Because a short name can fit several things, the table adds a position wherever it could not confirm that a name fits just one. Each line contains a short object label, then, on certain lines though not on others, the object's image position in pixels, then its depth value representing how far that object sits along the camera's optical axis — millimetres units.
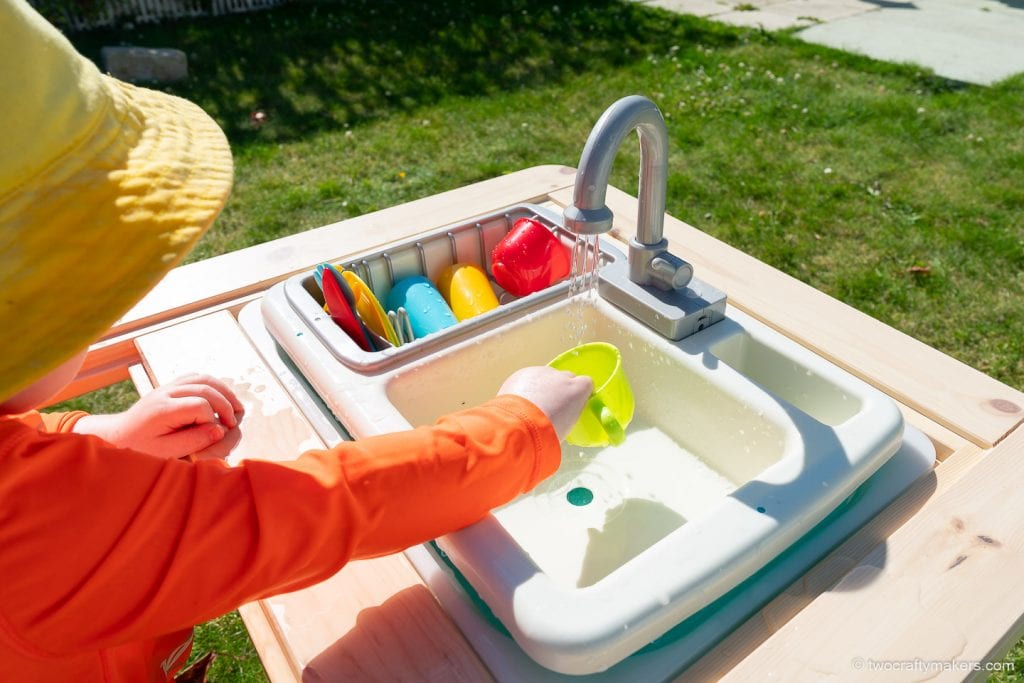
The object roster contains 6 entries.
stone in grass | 4082
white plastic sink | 666
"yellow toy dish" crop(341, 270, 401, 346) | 1071
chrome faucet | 772
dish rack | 983
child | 488
